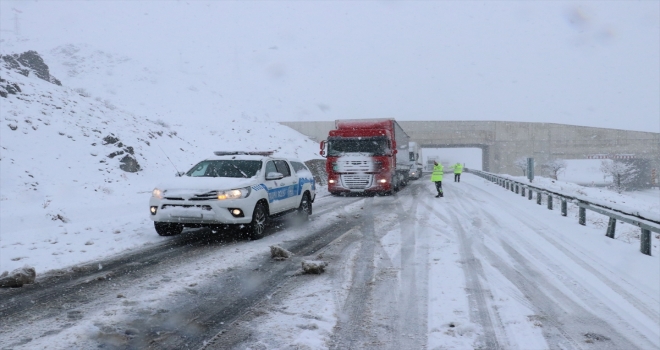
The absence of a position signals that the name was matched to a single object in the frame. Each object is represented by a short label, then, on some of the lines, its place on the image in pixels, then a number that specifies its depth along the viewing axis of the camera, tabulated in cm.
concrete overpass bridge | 6269
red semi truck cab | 1920
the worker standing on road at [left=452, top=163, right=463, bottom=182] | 3207
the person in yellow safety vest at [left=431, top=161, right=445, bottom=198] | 1816
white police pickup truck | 810
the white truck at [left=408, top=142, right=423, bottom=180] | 3429
